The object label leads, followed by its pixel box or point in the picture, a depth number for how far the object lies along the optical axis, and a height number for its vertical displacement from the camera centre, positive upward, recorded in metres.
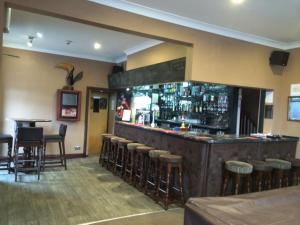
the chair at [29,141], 4.82 -0.79
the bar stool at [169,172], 3.75 -0.98
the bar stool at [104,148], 6.12 -1.06
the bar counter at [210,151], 3.69 -0.62
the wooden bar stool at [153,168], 4.08 -1.04
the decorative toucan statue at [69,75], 6.95 +0.78
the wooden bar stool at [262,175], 3.75 -0.93
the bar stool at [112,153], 5.62 -1.11
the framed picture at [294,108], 4.74 +0.16
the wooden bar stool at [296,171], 4.00 -0.87
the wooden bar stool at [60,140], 5.67 -0.86
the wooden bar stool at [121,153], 5.27 -1.02
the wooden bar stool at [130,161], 4.85 -1.08
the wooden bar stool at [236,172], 3.52 -0.83
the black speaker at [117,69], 7.53 +1.10
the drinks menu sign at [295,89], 4.77 +0.52
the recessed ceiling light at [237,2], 3.20 +1.42
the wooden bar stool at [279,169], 3.88 -0.82
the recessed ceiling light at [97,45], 5.99 +1.43
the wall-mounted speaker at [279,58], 4.90 +1.12
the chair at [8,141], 5.12 -0.85
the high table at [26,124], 5.45 -0.52
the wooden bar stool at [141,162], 4.54 -1.01
